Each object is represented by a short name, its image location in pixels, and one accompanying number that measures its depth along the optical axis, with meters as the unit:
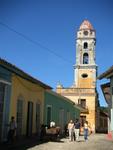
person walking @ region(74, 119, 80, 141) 12.13
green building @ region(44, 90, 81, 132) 13.66
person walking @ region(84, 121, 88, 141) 12.41
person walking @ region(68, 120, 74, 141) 11.38
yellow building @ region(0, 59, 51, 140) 8.90
